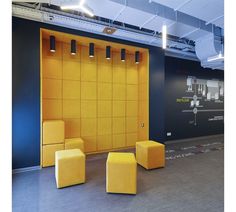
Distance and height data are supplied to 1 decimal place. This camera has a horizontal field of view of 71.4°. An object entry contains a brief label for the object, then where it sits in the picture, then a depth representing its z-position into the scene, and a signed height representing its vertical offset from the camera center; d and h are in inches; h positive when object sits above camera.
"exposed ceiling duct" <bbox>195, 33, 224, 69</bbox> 179.6 +65.6
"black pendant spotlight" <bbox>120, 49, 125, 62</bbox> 216.2 +67.2
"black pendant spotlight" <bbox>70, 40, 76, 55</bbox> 183.0 +65.6
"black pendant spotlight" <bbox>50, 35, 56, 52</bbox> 173.6 +65.6
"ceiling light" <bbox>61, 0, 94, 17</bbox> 106.5 +66.4
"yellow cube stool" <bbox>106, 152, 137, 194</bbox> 115.0 -50.5
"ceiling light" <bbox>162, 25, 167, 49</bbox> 134.0 +59.6
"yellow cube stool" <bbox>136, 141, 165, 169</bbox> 157.1 -48.7
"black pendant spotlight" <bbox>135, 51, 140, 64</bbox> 227.1 +67.1
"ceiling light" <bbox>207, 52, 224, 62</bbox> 185.8 +56.9
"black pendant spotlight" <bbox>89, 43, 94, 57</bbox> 193.3 +66.0
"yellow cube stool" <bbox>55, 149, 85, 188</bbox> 123.6 -48.5
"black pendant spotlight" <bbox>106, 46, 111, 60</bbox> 203.8 +66.5
